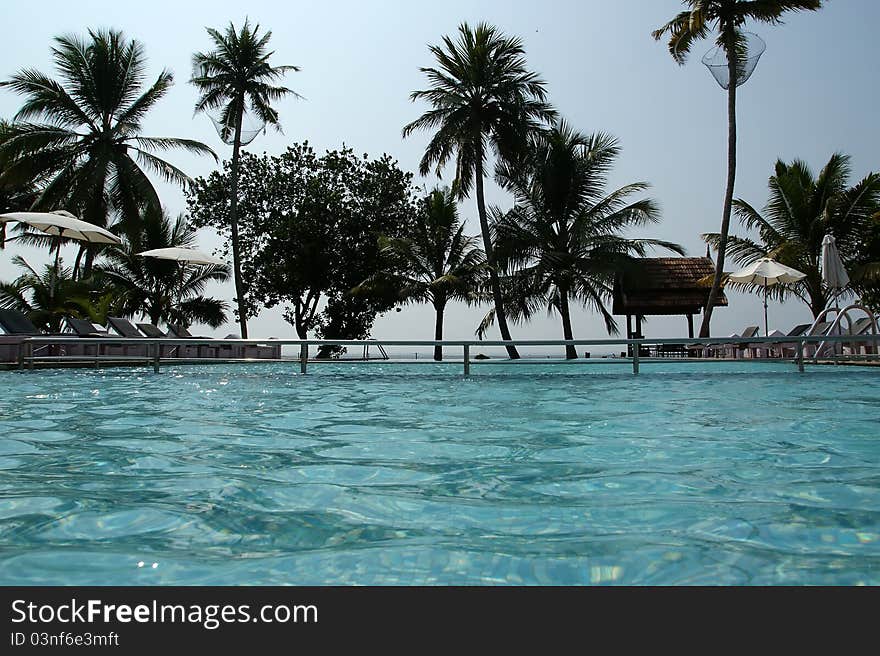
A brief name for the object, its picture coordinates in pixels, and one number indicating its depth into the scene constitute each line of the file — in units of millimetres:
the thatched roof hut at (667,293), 23234
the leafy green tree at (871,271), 18781
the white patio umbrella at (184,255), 16406
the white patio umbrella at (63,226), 13305
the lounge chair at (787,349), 15211
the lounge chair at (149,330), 15885
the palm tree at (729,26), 17266
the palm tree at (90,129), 19266
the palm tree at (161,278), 22750
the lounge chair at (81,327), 13602
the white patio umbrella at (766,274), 16375
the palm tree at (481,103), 20109
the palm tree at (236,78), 21672
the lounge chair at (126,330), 14273
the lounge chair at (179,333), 16966
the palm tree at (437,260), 21531
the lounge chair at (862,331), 11898
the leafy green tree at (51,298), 16906
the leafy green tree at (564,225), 20438
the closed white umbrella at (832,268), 13094
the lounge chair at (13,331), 11133
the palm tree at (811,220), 20438
